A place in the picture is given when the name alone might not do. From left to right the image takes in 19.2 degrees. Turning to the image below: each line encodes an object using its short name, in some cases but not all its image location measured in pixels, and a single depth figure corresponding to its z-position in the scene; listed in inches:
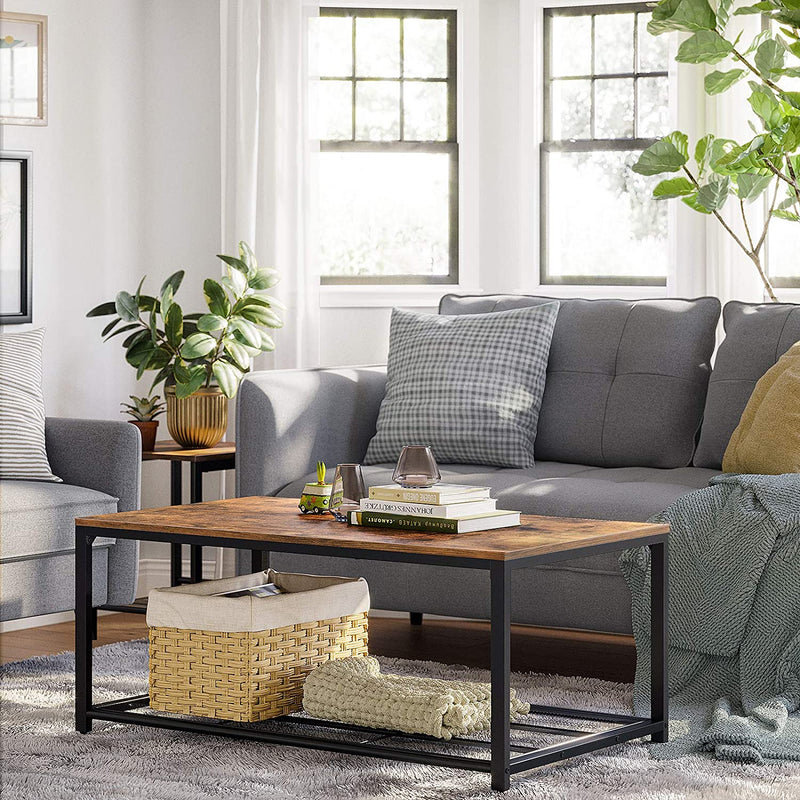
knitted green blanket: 201.1
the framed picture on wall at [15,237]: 302.0
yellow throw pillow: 229.0
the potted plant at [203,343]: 289.1
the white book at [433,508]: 177.9
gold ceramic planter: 295.2
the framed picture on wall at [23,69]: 304.6
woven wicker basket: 187.3
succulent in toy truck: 196.3
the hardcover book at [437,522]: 178.0
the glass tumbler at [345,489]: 192.1
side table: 286.6
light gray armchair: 240.2
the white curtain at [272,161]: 331.1
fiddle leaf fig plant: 285.1
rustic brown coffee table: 163.5
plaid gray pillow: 268.7
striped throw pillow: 257.7
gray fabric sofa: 234.9
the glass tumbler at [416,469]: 185.2
